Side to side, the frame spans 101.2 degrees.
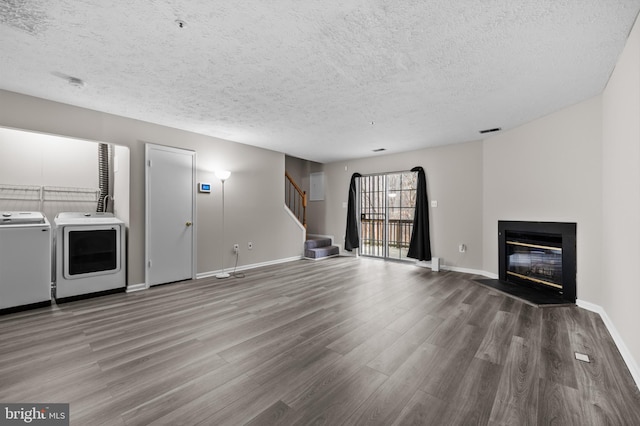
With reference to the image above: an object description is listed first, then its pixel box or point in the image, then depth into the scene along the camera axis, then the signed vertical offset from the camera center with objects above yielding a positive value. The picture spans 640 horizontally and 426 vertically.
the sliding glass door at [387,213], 6.25 +0.00
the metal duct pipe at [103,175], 4.30 +0.63
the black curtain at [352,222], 6.92 -0.24
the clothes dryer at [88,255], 3.43 -0.59
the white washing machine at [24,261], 3.00 -0.58
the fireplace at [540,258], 3.53 -0.69
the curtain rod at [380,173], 6.03 +0.98
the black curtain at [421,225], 5.66 -0.26
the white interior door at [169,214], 4.17 -0.02
